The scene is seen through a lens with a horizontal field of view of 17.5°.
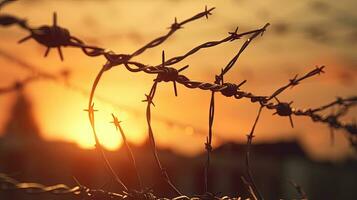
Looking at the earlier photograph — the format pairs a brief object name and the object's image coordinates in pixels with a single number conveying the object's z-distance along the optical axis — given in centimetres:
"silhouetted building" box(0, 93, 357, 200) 1894
